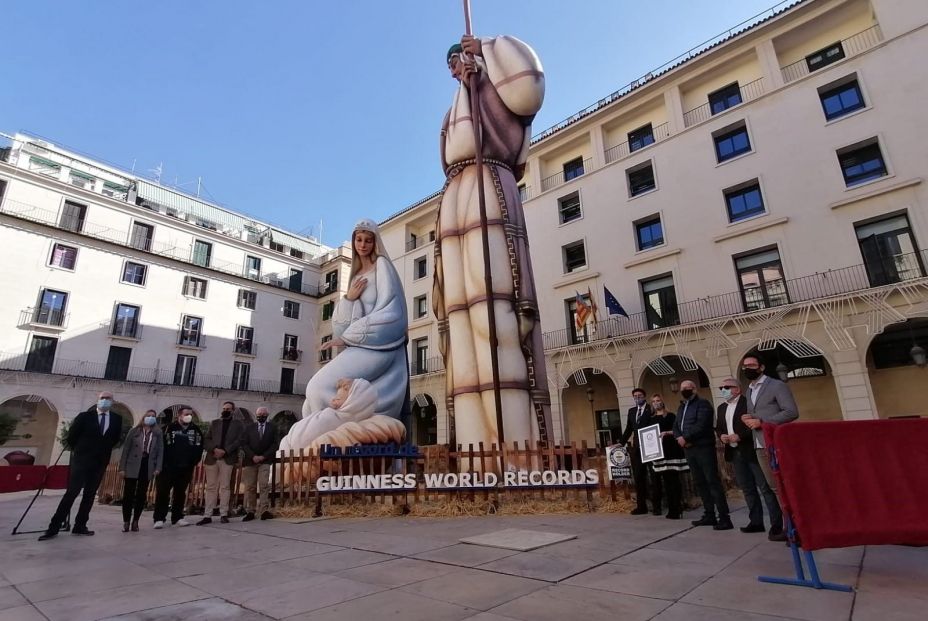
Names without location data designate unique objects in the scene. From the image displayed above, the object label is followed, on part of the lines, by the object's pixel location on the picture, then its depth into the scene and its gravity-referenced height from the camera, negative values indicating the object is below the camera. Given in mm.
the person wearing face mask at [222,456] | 7070 -10
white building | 24719 +9220
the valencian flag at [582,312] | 20125 +5206
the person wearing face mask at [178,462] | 6762 -73
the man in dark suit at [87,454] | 5781 +68
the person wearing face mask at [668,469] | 5969 -366
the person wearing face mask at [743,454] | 4660 -172
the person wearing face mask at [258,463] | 7109 -122
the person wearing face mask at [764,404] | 4453 +282
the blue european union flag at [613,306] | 18438 +4963
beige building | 15172 +7820
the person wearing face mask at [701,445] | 5188 -80
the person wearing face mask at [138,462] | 6275 -54
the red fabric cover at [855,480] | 2939 -291
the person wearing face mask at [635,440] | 6446 +4
